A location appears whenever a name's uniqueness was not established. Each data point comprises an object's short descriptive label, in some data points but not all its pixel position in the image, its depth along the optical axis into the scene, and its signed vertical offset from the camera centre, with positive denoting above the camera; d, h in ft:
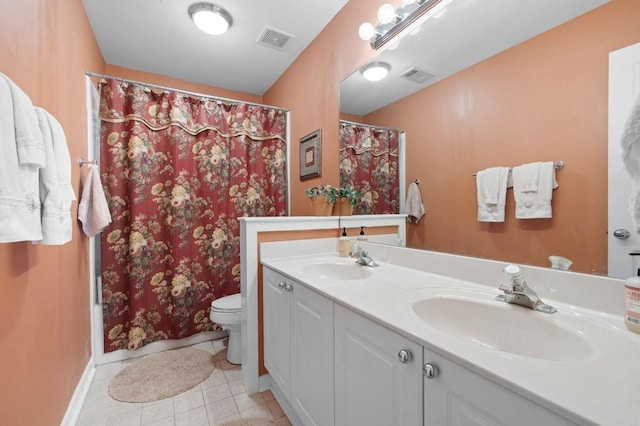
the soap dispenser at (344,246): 5.62 -0.74
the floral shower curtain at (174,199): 6.41 +0.35
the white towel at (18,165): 2.34 +0.46
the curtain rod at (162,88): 6.10 +3.17
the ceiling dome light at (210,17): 6.03 +4.50
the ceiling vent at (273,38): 6.98 +4.72
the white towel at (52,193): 2.99 +0.24
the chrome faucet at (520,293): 2.69 -0.87
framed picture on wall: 7.09 +1.57
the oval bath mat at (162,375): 5.34 -3.62
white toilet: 6.20 -2.50
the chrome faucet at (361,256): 4.84 -0.86
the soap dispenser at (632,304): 2.15 -0.78
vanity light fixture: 4.25 +3.37
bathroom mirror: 2.73 +1.24
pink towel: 5.43 +0.16
